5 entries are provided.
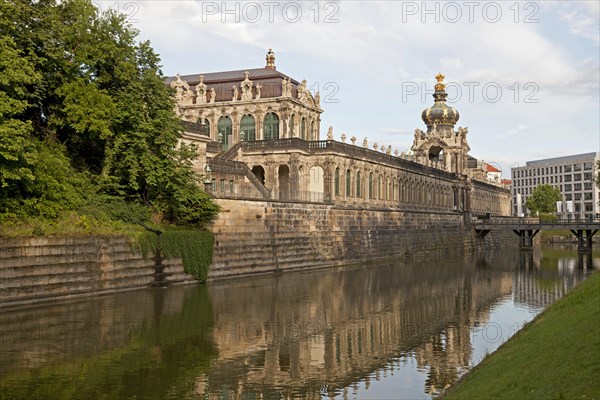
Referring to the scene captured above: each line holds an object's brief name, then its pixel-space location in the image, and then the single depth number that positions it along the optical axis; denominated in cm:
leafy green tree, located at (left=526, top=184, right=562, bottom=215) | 15800
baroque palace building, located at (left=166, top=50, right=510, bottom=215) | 5503
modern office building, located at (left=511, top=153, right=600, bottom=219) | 17538
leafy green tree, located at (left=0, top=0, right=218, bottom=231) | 3288
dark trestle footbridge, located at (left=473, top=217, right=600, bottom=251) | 8778
